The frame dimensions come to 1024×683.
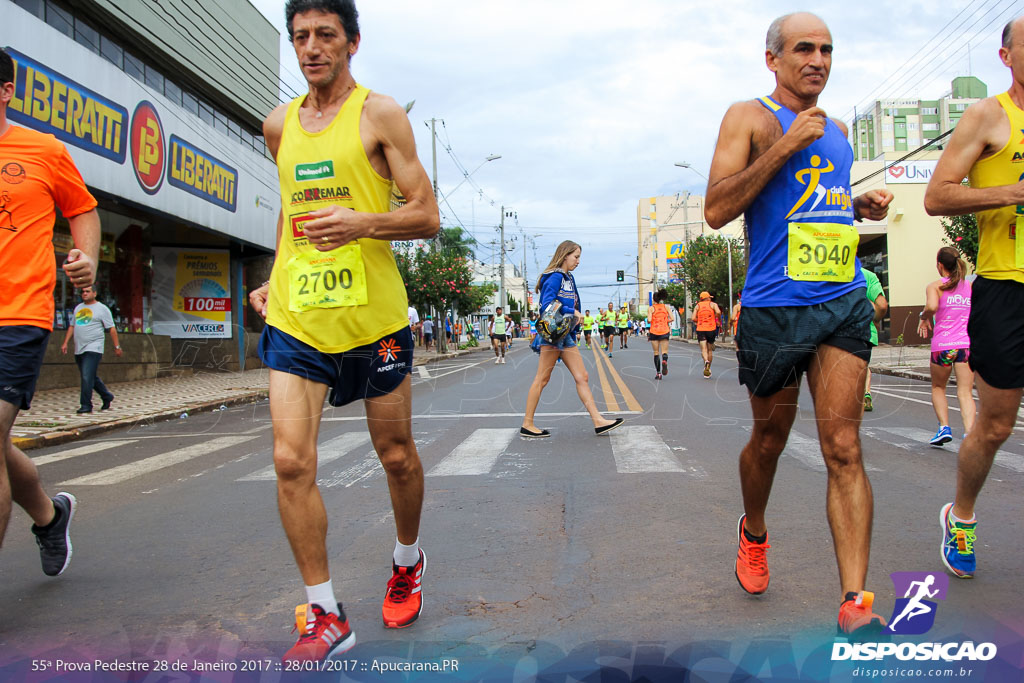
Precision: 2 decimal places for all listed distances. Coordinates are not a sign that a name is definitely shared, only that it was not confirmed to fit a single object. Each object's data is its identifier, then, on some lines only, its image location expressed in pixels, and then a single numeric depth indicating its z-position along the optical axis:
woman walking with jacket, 7.92
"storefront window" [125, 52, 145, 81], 17.11
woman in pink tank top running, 7.02
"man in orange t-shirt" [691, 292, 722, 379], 16.55
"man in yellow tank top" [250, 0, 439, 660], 2.55
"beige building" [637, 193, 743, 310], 139.75
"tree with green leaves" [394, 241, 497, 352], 33.44
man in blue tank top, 2.64
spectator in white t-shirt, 10.72
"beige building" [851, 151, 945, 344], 29.97
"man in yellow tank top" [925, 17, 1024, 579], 3.08
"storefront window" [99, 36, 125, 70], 16.22
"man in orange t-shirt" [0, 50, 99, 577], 2.98
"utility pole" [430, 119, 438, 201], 37.60
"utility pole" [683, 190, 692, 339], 54.10
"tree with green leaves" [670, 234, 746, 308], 47.66
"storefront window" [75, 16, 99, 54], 15.28
